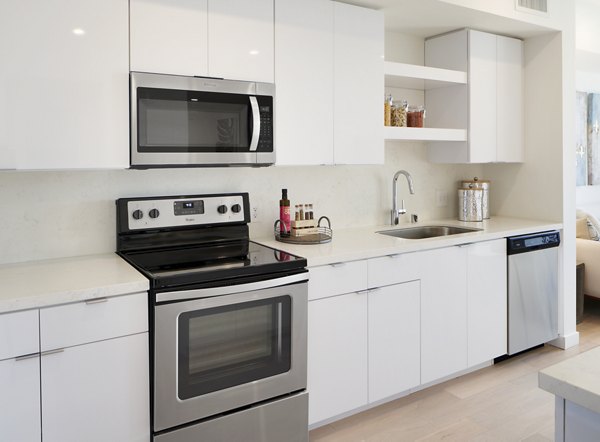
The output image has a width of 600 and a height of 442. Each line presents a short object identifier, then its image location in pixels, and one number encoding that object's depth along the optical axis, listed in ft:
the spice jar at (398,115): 10.51
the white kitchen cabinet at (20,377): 5.51
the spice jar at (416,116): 10.94
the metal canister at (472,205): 12.03
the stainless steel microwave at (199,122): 7.10
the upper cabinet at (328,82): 8.40
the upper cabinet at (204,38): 7.07
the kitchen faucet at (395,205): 11.13
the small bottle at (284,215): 9.12
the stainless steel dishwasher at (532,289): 10.78
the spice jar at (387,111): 10.22
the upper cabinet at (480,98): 11.28
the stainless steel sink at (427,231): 11.02
